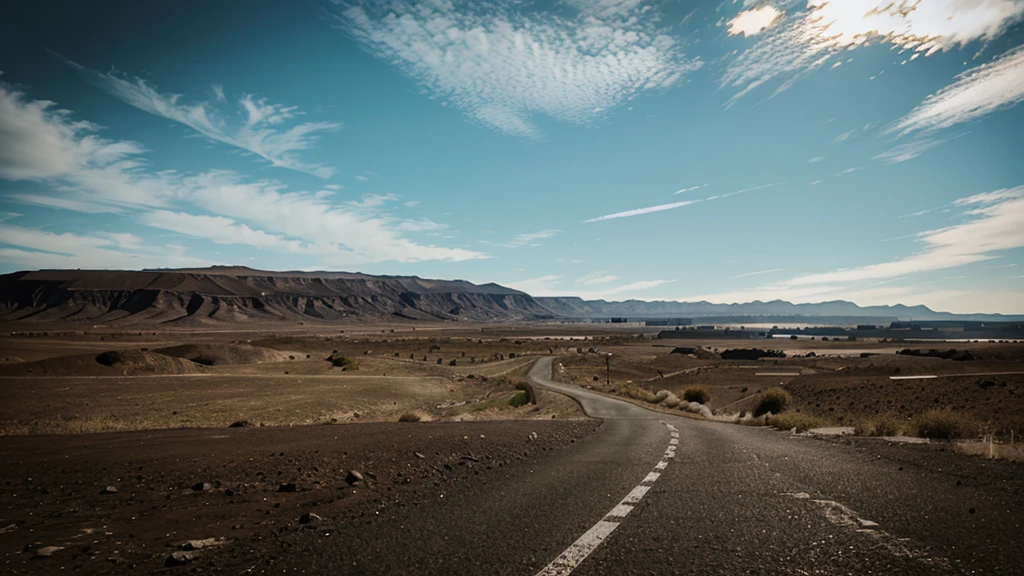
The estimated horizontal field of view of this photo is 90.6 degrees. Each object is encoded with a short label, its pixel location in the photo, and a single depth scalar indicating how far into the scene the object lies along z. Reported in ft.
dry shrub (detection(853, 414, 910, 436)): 44.73
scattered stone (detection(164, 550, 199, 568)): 16.93
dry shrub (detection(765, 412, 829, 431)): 55.32
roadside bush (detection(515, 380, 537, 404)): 138.48
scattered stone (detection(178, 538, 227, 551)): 18.41
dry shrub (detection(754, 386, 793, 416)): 125.39
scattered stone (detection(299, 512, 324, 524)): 21.11
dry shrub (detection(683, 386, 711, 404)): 143.84
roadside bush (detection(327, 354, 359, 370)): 196.15
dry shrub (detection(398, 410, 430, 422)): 73.69
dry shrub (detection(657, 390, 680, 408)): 113.34
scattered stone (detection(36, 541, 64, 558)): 18.31
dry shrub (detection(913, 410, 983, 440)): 41.39
